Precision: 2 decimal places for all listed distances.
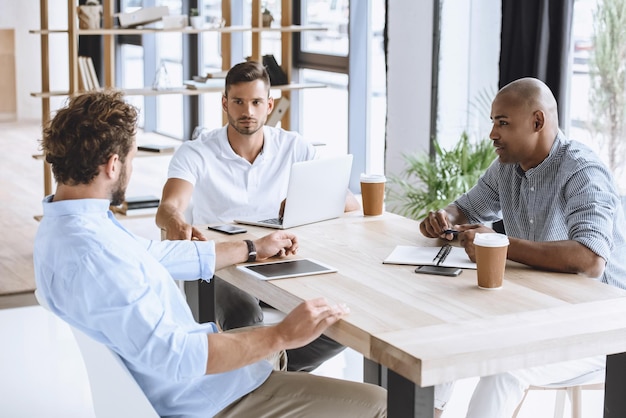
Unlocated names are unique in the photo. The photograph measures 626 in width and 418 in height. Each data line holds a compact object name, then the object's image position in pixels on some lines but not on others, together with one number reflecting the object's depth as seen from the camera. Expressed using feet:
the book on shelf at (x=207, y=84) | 19.67
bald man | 8.09
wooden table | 6.16
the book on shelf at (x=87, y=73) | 19.31
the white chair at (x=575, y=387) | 8.70
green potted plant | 16.57
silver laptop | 9.48
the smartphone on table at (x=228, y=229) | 9.50
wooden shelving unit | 18.03
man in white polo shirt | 11.18
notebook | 8.19
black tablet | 7.94
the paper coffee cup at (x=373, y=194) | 10.20
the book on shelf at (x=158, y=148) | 19.01
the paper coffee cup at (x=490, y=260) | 7.38
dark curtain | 15.02
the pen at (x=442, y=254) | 8.25
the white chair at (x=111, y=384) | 6.40
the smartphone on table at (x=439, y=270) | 7.86
